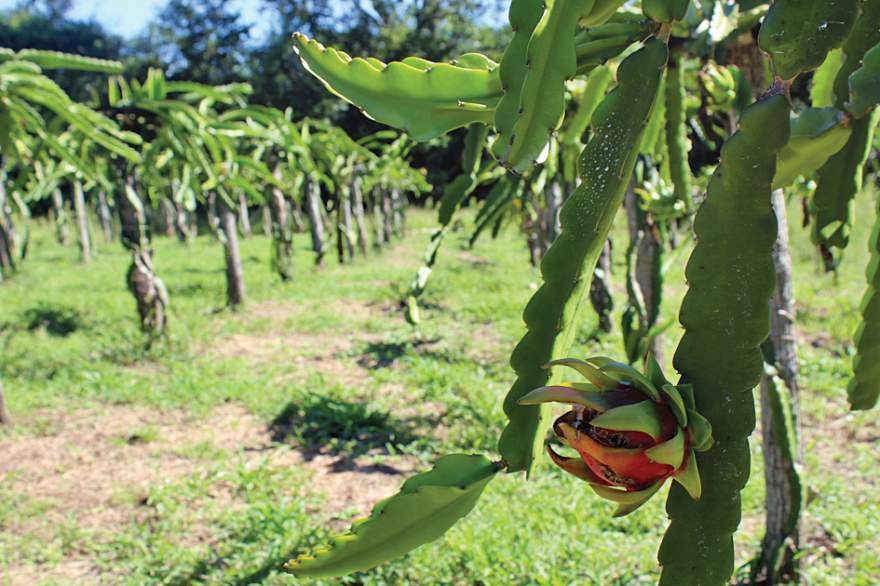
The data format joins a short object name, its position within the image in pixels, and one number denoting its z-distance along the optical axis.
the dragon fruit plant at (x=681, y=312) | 0.54
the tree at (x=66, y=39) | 20.66
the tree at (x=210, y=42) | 20.59
